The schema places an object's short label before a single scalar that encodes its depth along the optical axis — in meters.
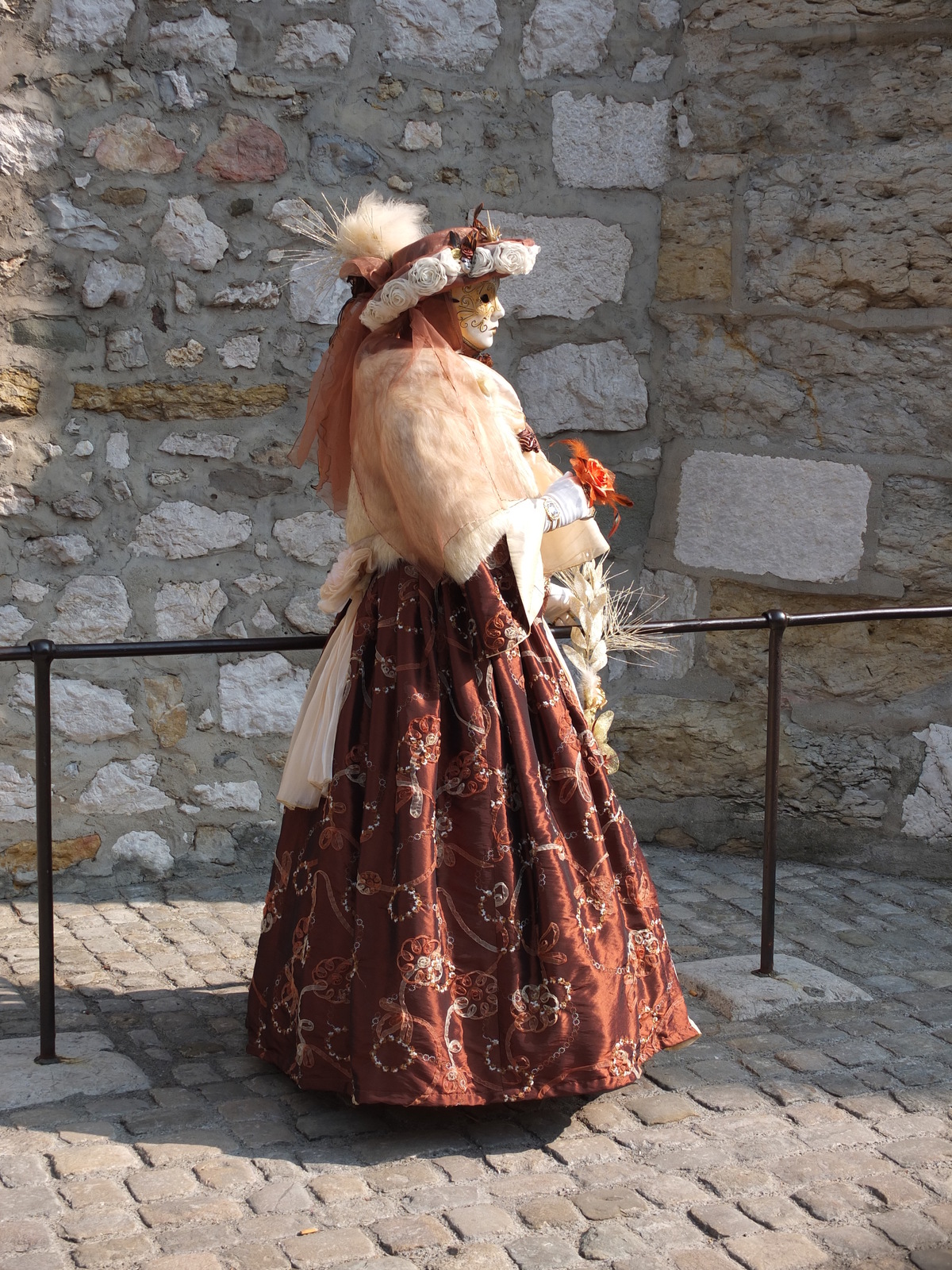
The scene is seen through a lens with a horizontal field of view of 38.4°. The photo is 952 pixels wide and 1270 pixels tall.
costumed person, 2.35
